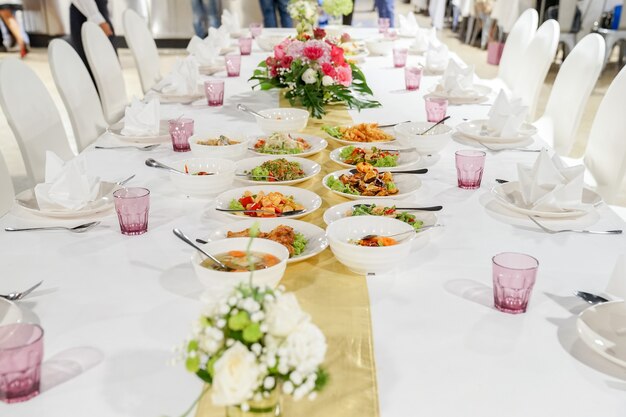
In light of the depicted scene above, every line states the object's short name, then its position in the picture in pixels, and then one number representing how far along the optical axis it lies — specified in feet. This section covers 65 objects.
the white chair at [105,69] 10.54
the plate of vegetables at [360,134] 7.14
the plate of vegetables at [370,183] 5.56
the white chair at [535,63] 10.58
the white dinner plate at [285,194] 5.27
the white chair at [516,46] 11.89
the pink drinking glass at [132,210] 4.92
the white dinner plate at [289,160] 6.04
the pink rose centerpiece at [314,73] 8.41
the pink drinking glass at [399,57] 11.17
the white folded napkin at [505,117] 7.19
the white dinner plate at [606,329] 3.53
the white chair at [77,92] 9.18
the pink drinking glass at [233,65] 10.57
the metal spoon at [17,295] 4.09
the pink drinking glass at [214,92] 8.72
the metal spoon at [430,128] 6.98
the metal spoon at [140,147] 7.04
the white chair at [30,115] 7.81
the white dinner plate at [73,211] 5.24
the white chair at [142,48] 12.13
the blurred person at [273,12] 21.65
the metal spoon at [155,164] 5.87
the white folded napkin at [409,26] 14.12
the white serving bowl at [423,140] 6.70
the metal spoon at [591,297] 4.08
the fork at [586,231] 5.03
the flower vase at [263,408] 2.58
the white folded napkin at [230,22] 14.42
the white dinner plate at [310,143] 6.77
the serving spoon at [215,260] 4.10
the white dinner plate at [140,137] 7.20
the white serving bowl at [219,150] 6.52
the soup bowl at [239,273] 3.88
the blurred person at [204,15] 24.20
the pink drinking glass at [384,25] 14.02
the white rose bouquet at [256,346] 2.34
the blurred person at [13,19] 26.26
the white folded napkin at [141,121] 7.27
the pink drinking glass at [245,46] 12.60
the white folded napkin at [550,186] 5.26
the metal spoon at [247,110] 7.63
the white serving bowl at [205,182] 5.56
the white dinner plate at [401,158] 6.35
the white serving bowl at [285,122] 7.52
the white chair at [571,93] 9.10
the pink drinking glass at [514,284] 3.91
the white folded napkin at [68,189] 5.29
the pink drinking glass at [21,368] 3.09
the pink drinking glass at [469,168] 5.86
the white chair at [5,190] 7.49
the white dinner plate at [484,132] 7.21
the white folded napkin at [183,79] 9.22
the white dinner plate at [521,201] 5.25
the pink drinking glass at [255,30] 14.37
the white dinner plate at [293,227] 4.66
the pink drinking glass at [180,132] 6.90
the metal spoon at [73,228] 5.07
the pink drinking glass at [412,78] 9.59
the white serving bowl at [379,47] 12.50
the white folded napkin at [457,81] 9.11
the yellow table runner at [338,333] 3.19
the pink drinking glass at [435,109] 7.64
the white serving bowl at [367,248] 4.22
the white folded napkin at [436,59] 10.89
